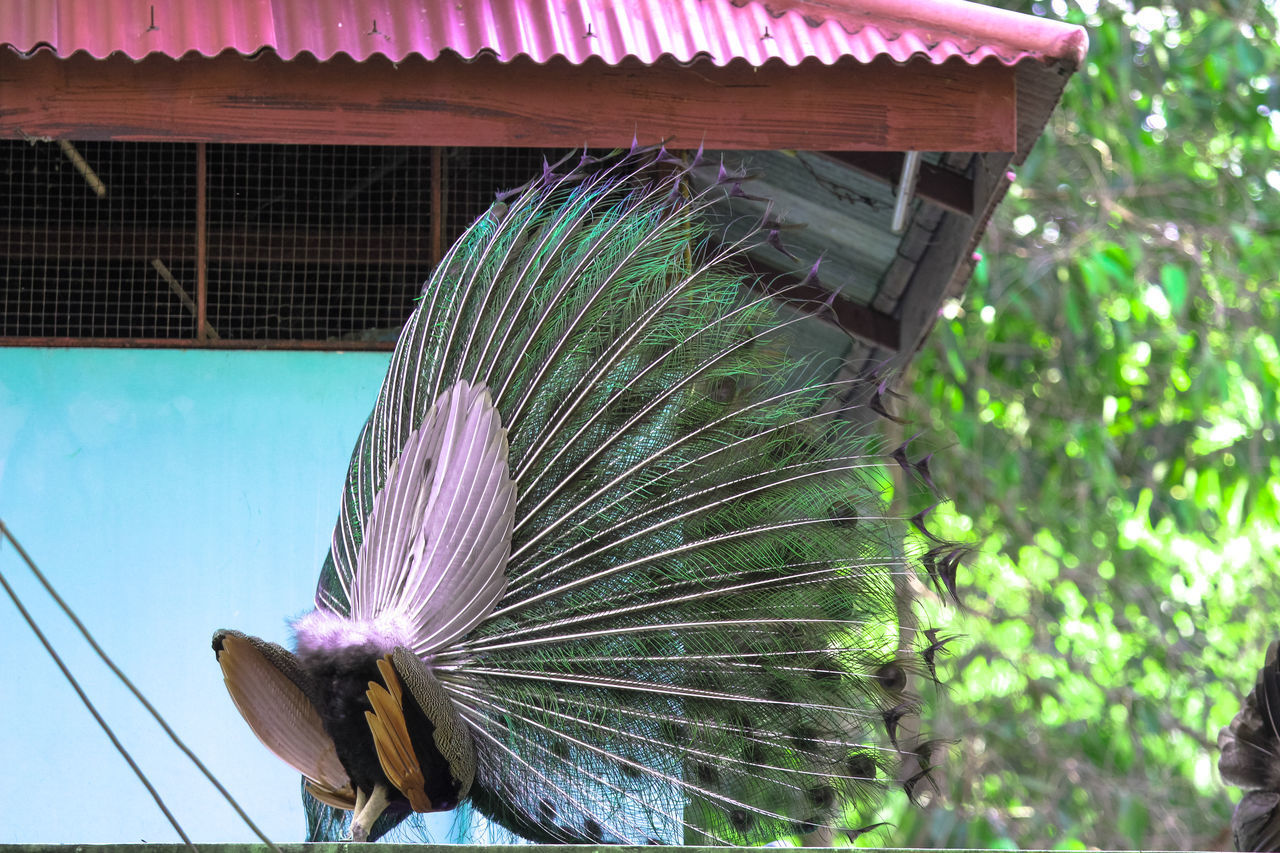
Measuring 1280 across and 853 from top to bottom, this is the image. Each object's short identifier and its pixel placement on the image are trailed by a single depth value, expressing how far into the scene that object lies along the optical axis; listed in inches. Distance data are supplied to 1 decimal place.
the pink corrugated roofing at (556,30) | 340.2
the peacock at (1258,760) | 304.7
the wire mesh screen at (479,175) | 433.4
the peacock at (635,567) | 328.2
